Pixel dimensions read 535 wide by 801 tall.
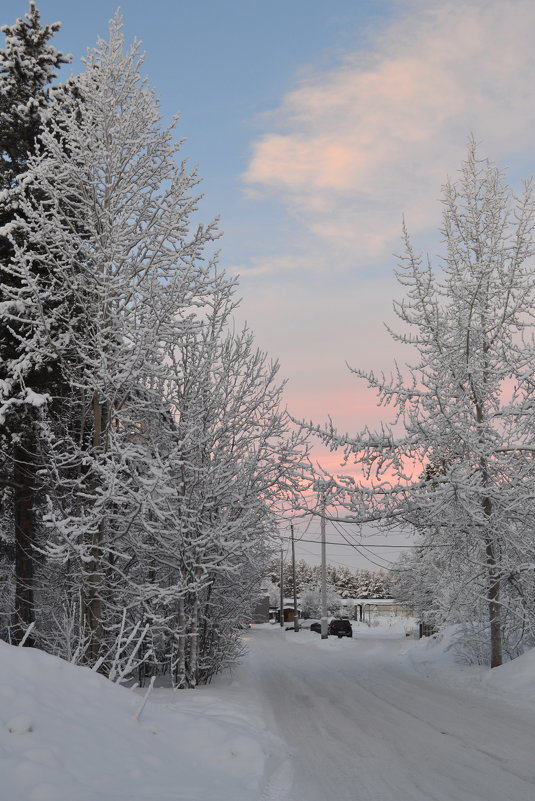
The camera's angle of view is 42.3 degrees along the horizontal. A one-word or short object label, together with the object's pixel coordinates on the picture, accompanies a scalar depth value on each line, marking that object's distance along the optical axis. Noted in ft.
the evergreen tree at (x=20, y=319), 41.83
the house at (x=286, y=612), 268.09
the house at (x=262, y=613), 247.70
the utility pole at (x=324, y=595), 128.26
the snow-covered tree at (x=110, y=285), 37.68
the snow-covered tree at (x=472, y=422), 47.96
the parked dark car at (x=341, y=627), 146.51
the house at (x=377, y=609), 254.27
